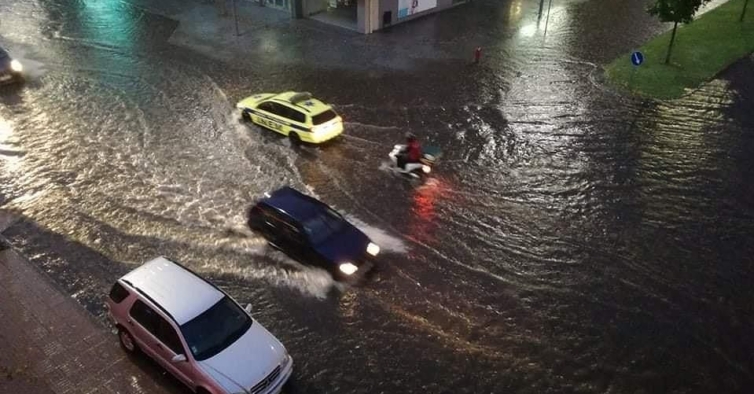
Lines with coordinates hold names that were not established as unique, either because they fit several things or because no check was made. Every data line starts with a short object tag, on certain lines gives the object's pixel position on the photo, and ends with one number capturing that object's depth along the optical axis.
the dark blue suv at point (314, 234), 13.30
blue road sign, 21.61
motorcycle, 17.34
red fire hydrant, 25.69
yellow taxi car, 18.70
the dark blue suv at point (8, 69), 23.09
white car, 9.66
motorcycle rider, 17.08
